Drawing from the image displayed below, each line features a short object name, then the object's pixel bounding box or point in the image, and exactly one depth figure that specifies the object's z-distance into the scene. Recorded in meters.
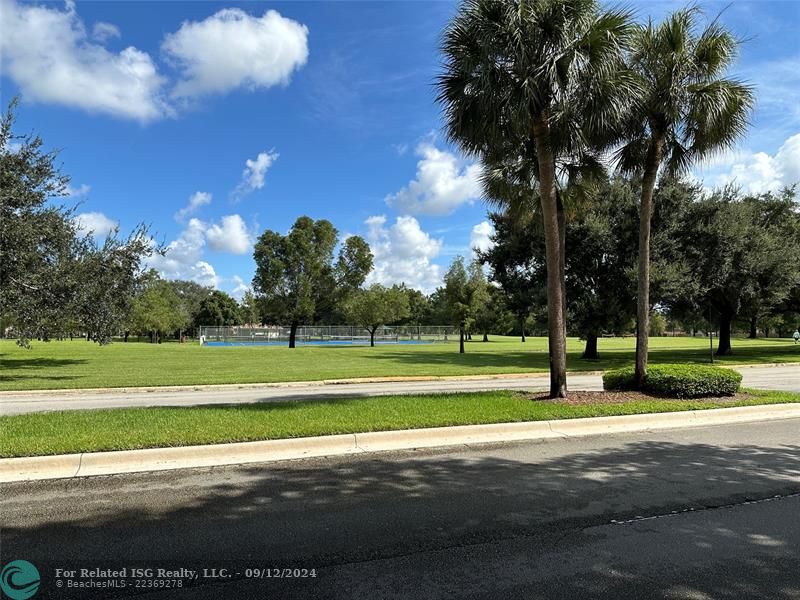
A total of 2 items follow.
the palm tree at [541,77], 9.86
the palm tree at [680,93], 10.98
